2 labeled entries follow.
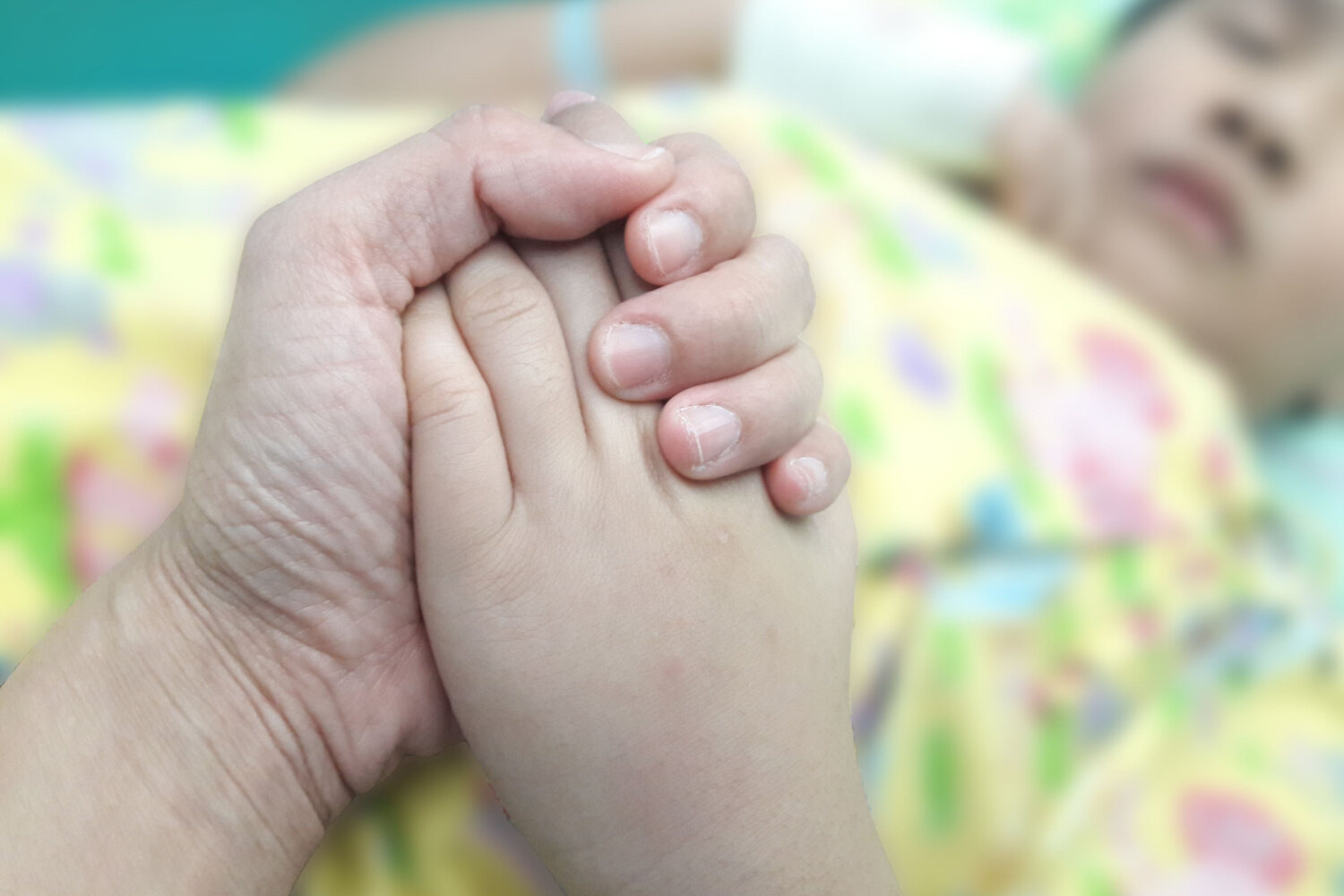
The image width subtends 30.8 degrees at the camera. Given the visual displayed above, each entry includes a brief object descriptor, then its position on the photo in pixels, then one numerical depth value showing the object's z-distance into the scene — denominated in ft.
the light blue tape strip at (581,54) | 2.22
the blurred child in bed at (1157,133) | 1.79
